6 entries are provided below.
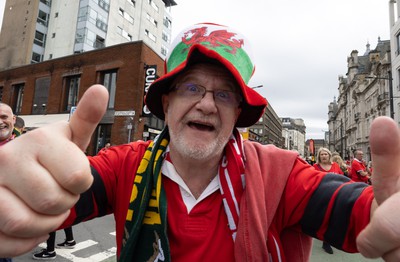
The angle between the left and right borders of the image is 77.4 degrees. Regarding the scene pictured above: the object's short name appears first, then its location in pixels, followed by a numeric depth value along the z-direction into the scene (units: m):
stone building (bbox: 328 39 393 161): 31.04
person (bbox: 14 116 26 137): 5.01
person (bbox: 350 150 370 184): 6.65
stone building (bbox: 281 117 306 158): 132.88
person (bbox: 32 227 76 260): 3.93
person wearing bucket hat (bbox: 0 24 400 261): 0.78
